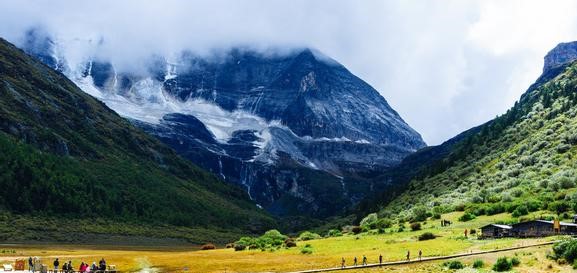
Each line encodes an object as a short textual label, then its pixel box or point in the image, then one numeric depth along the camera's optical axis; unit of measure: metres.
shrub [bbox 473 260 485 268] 71.14
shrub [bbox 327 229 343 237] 160.48
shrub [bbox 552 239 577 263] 67.19
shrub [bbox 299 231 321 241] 157.27
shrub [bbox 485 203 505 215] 127.31
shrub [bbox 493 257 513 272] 68.19
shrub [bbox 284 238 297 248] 129.62
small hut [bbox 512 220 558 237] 91.42
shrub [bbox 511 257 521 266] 69.50
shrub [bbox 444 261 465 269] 72.00
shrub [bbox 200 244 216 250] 166.25
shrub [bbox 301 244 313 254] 110.64
